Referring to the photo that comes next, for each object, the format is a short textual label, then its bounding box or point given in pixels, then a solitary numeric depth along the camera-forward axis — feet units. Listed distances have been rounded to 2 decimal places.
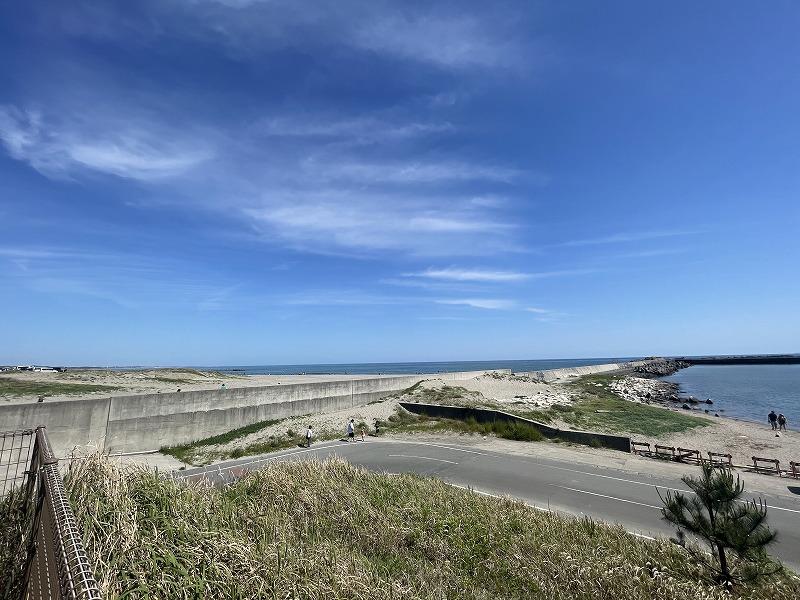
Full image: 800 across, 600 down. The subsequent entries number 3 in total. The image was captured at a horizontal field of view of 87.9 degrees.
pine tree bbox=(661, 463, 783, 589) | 22.75
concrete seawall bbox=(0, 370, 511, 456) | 66.85
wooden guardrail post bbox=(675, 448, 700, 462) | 64.18
